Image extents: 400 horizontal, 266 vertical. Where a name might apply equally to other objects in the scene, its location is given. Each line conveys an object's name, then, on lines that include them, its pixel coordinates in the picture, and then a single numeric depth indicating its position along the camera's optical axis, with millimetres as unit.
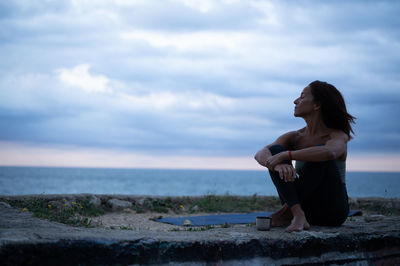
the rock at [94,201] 7214
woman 3018
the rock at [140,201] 7816
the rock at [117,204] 7379
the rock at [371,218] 5379
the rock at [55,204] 6516
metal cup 3162
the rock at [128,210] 7285
